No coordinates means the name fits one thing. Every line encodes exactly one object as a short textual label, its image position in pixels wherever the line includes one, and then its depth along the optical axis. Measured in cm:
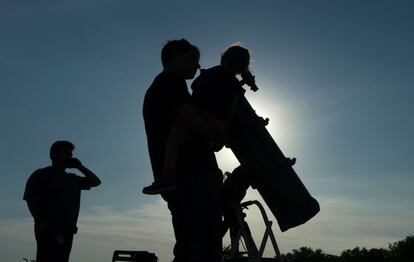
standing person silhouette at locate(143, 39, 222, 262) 312
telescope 391
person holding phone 602
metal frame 413
